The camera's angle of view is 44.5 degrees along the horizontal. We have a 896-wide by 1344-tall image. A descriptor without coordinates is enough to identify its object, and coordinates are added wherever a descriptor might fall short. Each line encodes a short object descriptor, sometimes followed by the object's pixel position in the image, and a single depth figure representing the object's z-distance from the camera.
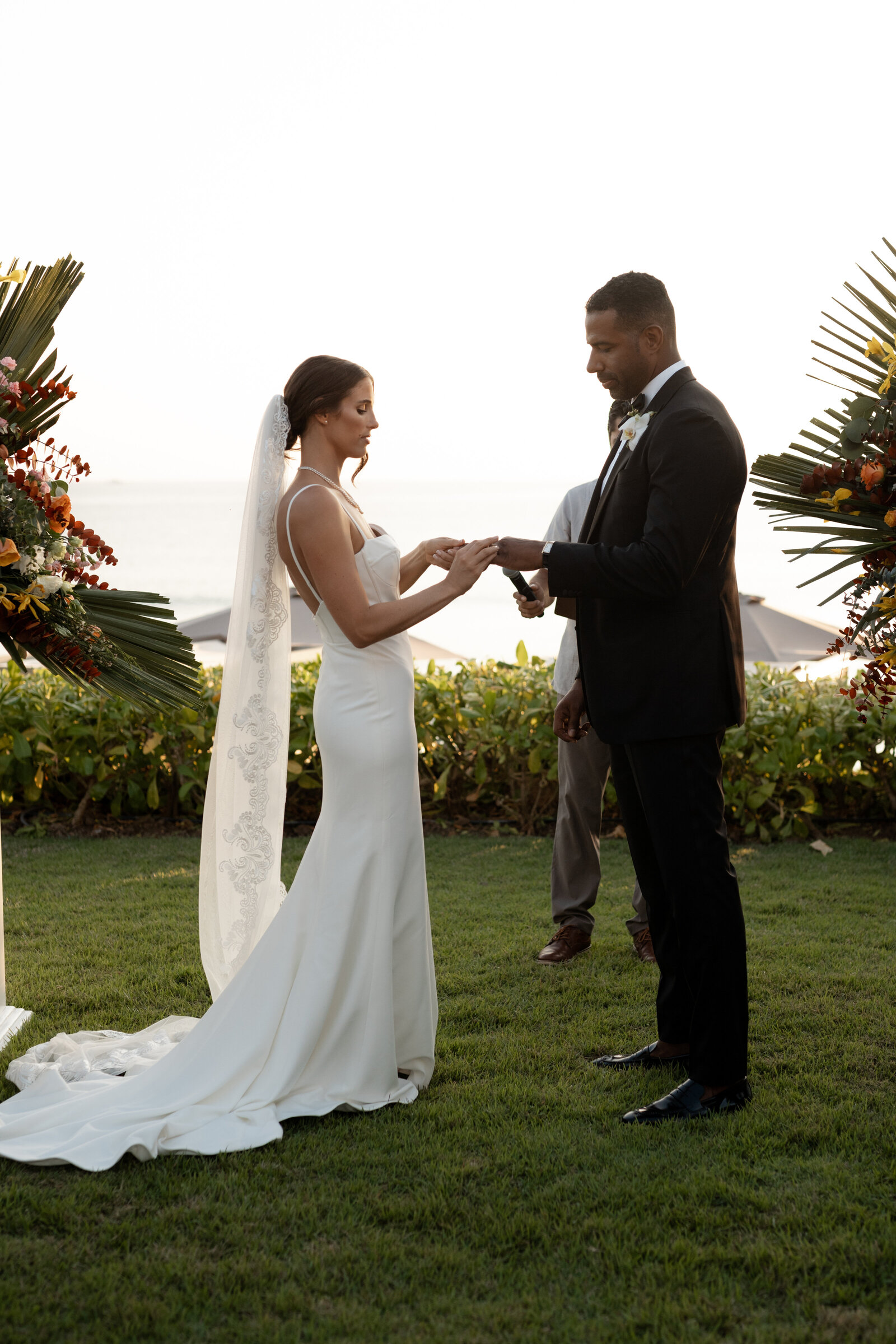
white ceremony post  3.96
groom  3.09
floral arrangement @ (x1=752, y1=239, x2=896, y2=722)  3.18
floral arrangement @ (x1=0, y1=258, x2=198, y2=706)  3.66
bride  3.30
